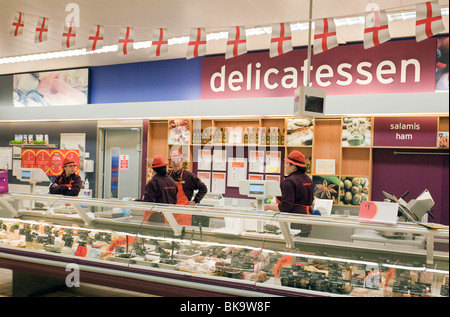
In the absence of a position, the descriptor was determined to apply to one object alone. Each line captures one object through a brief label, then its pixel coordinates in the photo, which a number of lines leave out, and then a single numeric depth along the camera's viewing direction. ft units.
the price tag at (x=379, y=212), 9.43
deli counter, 9.48
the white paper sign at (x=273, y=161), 23.35
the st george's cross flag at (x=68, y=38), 16.66
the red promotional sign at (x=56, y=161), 29.76
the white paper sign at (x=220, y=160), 24.57
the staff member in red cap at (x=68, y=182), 18.52
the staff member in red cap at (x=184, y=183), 18.76
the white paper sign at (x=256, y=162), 23.71
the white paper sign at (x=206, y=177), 25.07
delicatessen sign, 20.52
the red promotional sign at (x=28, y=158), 31.19
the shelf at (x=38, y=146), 29.86
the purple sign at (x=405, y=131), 19.77
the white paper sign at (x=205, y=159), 24.80
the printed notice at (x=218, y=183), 24.76
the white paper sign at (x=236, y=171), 24.21
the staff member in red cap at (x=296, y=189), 13.92
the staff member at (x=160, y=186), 15.83
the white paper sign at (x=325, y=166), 21.63
